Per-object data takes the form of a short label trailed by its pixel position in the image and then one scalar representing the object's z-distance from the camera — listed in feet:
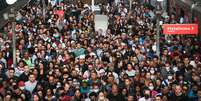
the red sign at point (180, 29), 69.36
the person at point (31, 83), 54.03
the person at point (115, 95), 50.96
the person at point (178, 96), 50.96
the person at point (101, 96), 49.01
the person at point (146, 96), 50.31
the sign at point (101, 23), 89.61
